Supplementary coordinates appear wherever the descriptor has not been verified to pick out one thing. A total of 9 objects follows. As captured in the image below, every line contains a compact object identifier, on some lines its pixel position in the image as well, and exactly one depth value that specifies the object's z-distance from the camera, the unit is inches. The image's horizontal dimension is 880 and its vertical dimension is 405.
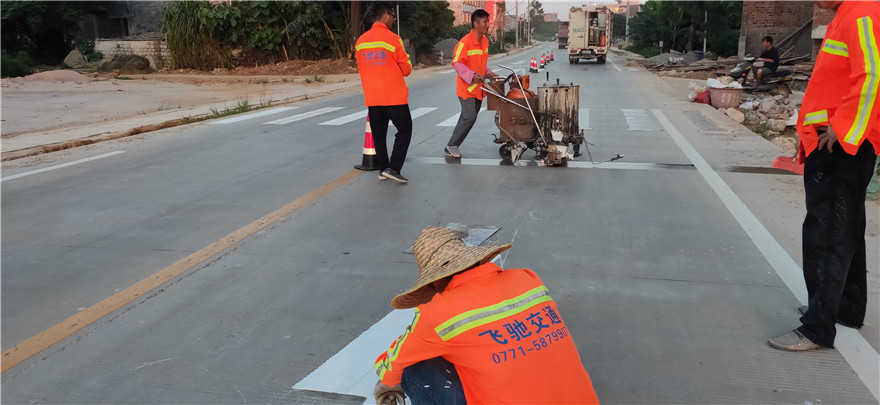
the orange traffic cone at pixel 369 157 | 337.1
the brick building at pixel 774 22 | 1130.2
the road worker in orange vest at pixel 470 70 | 348.5
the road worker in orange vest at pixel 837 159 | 128.3
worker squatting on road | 90.0
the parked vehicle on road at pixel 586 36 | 1608.0
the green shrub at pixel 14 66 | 1177.4
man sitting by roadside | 693.1
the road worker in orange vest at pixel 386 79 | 297.9
